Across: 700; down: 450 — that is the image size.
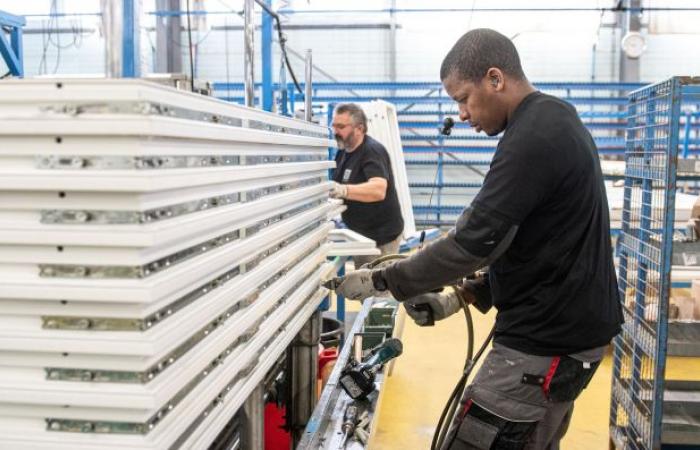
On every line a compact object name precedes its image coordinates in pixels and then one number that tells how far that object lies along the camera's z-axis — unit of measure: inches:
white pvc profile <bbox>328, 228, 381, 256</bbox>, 128.0
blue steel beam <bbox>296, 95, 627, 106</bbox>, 395.5
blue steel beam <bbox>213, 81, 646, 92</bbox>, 385.4
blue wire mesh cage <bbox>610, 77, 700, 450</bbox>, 103.8
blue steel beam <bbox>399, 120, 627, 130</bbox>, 407.5
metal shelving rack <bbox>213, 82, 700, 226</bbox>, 398.3
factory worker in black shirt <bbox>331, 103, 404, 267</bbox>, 163.9
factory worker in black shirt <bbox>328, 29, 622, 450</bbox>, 67.6
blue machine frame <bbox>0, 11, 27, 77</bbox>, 145.4
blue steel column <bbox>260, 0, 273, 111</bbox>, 112.8
